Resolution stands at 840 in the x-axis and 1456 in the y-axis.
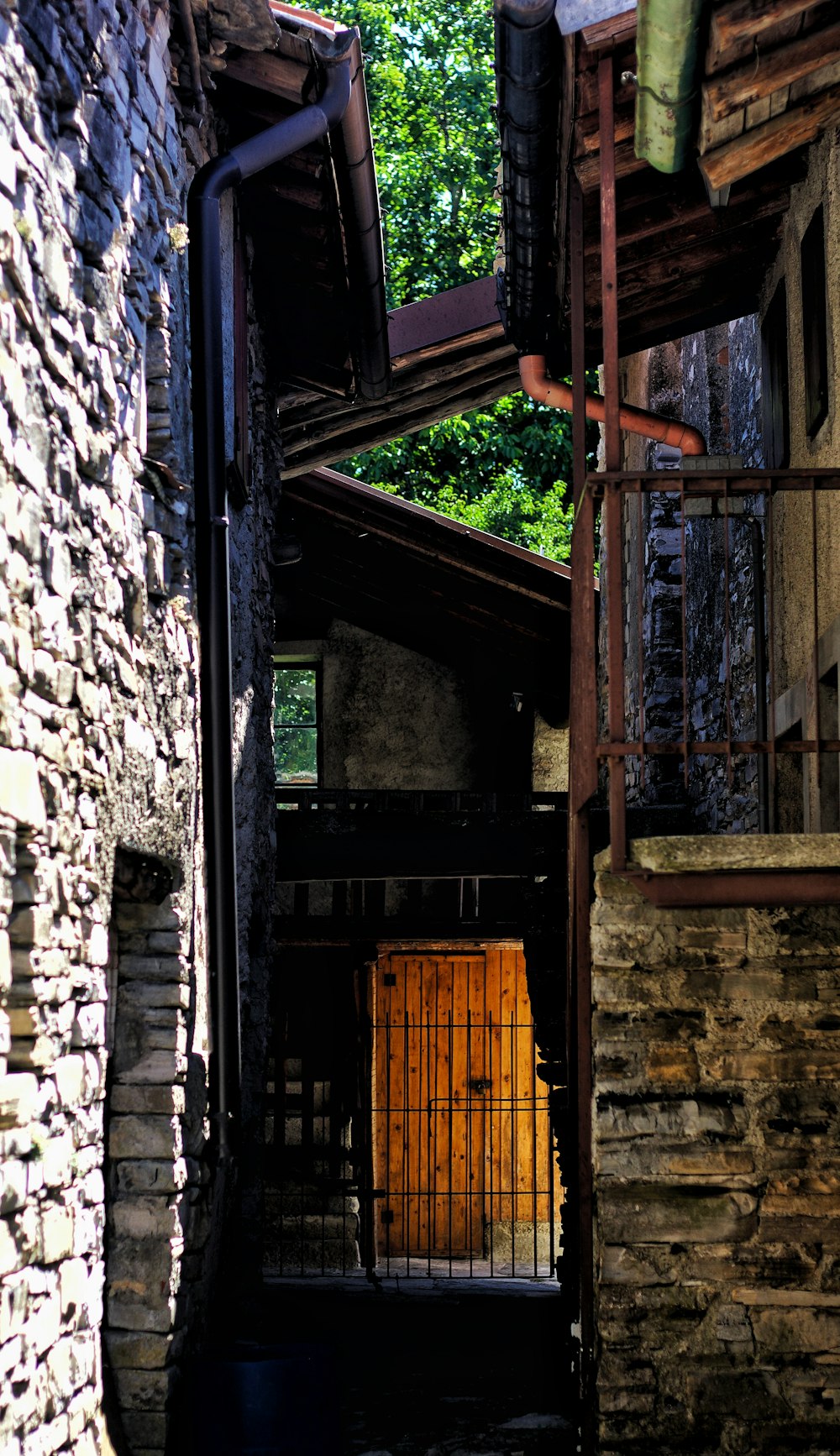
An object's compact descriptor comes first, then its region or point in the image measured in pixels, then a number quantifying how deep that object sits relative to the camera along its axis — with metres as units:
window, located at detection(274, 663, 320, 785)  19.73
